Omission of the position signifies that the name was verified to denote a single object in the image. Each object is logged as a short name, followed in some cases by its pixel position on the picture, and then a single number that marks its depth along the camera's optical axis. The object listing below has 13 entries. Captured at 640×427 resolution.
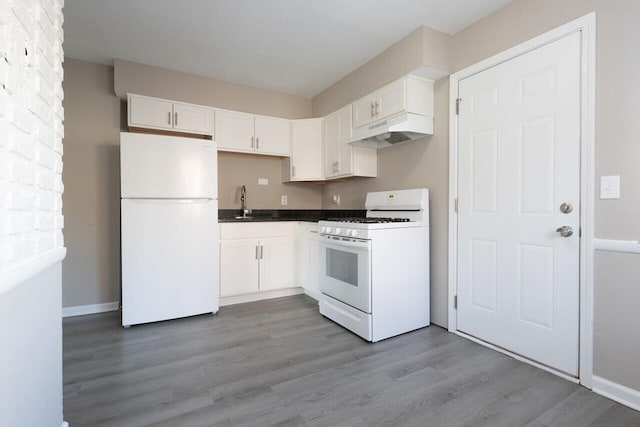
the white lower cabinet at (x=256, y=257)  3.21
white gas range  2.40
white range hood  2.59
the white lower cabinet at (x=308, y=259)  3.33
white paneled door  1.89
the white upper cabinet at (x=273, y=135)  3.70
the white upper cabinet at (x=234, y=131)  3.47
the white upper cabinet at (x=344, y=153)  3.32
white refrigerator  2.67
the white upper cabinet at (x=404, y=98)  2.62
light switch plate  1.68
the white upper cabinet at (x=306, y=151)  3.84
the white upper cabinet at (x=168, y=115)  3.10
